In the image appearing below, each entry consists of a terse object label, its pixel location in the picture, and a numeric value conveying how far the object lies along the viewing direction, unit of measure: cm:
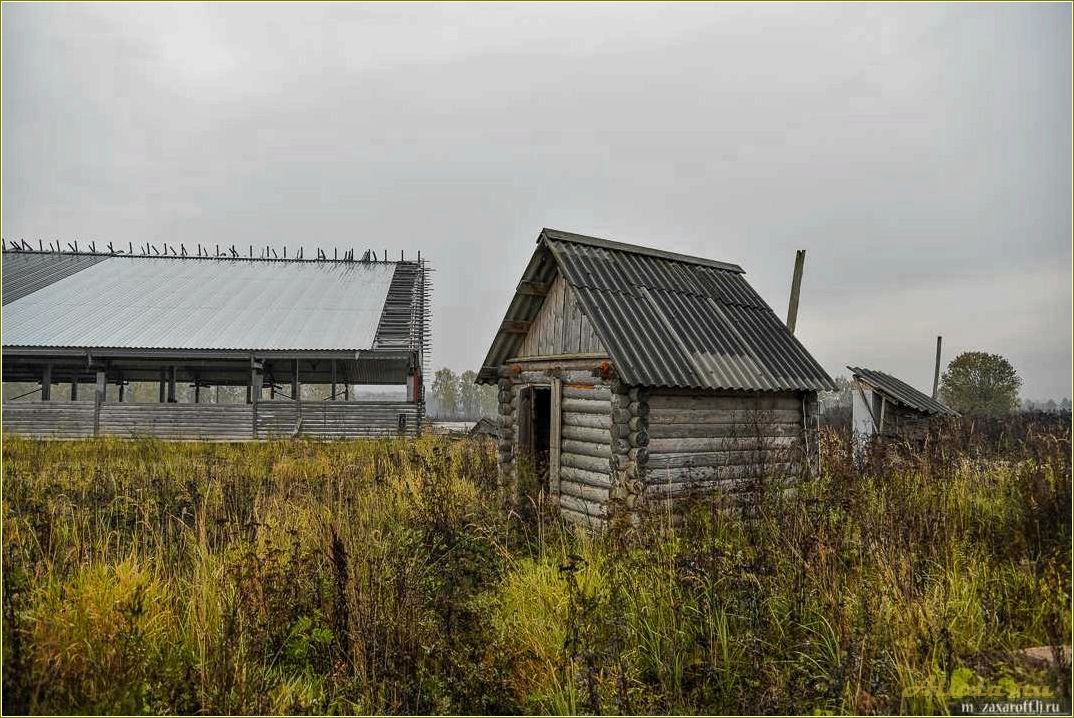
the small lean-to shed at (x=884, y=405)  1565
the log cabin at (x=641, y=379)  791
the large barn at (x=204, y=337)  2002
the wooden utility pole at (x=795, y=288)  1638
